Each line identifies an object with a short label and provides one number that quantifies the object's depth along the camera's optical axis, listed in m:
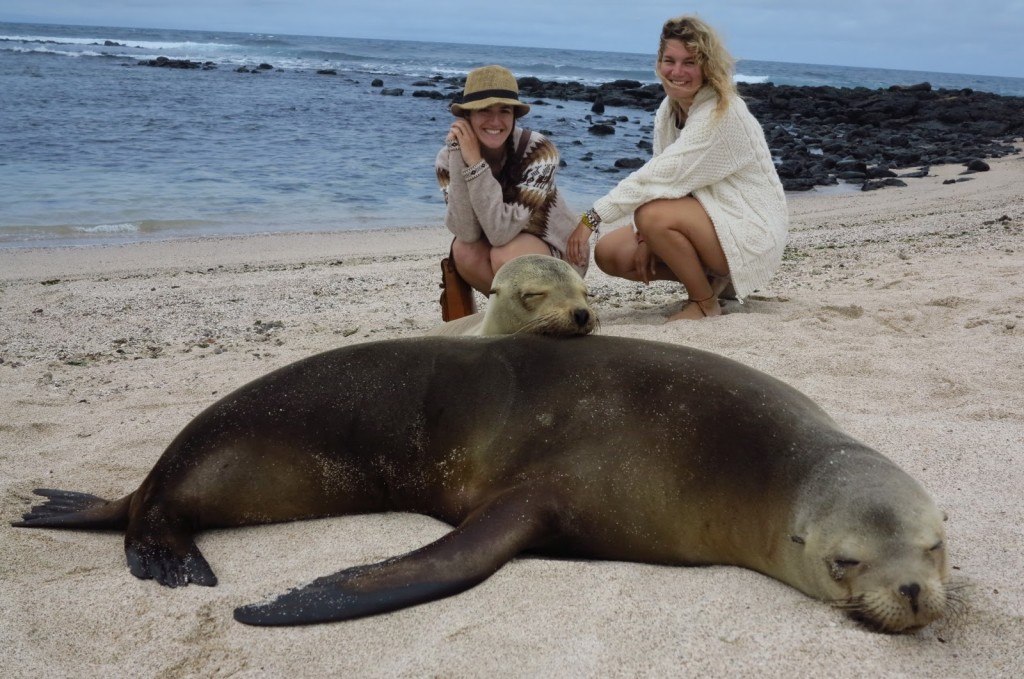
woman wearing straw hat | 5.53
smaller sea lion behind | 3.61
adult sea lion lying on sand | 2.63
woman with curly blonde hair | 5.68
